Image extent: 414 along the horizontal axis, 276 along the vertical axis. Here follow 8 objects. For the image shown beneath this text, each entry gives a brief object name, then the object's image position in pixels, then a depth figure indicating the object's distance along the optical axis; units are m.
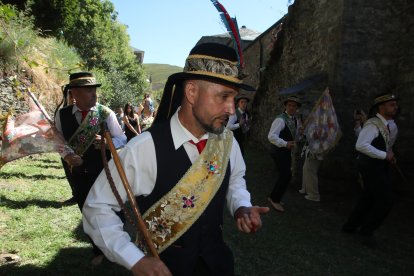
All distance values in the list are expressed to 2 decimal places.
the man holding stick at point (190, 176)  1.89
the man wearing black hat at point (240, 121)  8.79
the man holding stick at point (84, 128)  4.03
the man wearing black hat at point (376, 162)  4.98
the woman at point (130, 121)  10.45
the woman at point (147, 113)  15.30
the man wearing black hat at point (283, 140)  6.46
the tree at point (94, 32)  18.69
